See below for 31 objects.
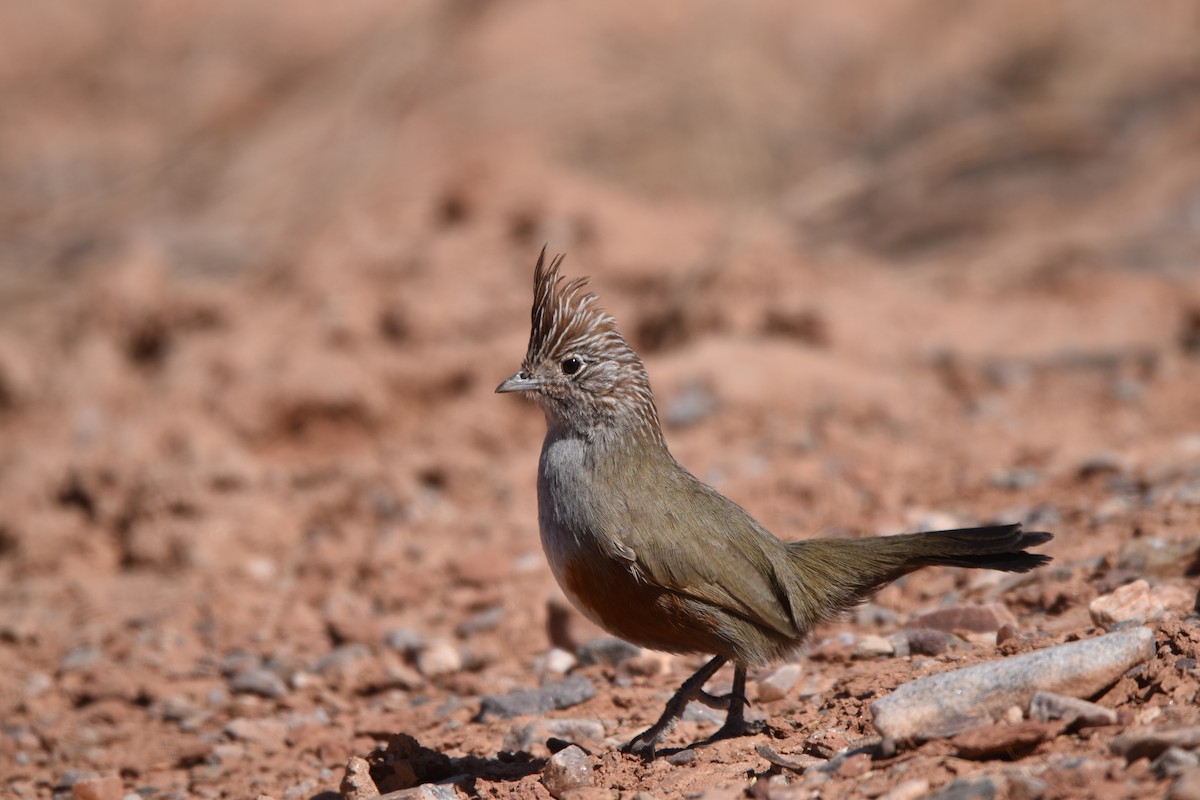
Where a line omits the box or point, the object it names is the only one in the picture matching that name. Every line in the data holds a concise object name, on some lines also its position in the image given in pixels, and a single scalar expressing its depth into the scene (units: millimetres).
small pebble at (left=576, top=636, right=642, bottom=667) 10398
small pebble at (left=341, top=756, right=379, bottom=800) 7863
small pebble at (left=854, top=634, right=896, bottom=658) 9289
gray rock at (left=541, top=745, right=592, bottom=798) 7629
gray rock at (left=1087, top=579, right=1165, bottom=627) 8375
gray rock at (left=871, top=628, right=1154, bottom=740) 6977
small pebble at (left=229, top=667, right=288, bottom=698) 10680
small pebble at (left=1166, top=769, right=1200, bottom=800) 5402
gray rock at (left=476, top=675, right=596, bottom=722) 9437
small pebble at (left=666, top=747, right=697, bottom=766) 7809
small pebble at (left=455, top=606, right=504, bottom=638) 11422
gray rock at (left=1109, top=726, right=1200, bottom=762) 5957
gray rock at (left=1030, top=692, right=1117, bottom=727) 6668
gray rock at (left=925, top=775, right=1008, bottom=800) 5980
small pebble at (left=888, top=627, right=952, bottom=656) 8961
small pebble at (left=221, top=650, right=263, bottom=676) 11133
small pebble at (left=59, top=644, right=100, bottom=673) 11379
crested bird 8305
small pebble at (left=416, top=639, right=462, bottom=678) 10828
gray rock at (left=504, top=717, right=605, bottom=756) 8672
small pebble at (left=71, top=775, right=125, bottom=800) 8703
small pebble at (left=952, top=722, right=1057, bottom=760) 6559
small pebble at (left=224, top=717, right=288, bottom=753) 9687
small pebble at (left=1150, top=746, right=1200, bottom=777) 5750
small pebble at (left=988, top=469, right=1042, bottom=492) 12937
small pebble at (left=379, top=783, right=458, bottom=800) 7402
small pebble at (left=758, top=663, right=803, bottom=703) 9203
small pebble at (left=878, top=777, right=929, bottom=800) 6281
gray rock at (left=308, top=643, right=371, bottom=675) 10937
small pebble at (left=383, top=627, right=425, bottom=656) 11156
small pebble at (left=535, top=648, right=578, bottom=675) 10445
